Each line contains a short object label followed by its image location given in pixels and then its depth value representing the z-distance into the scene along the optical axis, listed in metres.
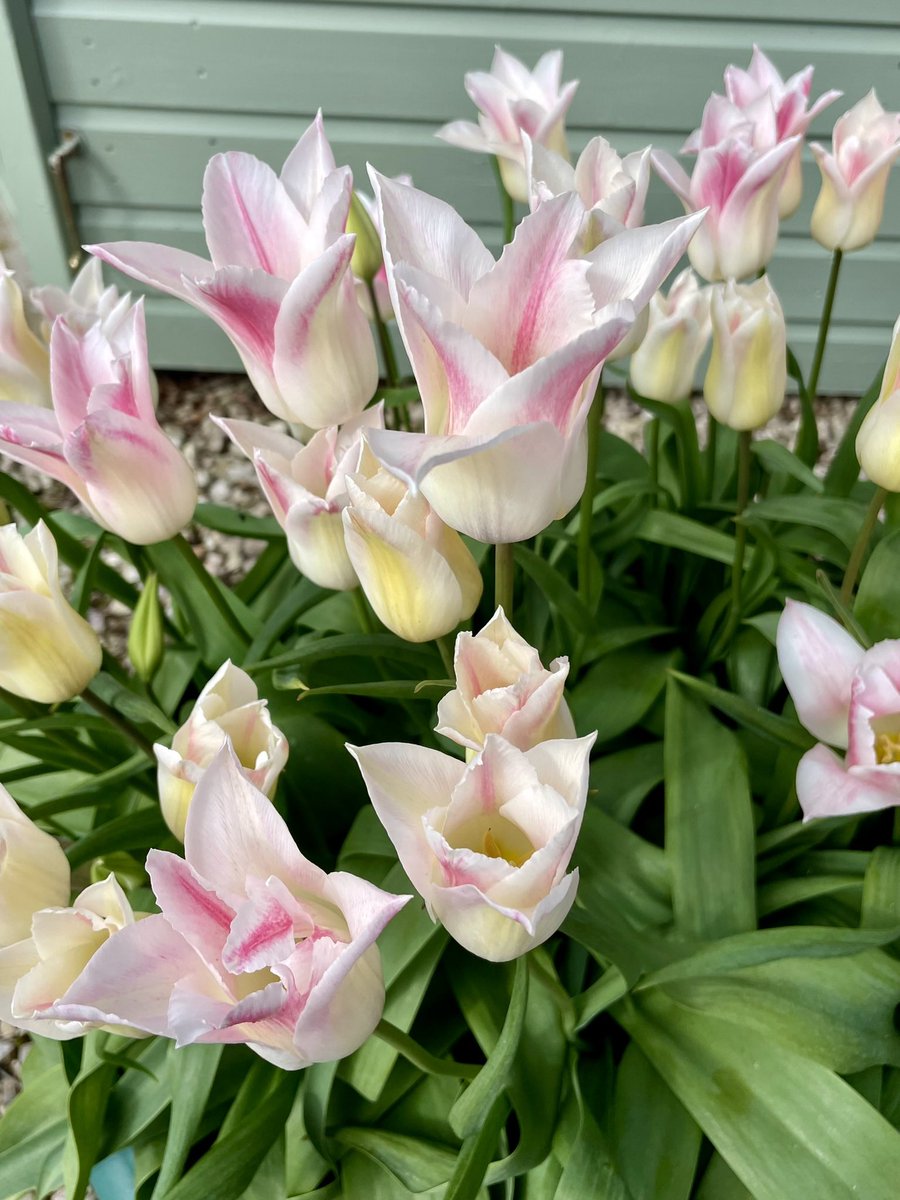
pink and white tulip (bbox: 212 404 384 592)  0.44
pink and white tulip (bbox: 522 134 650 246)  0.44
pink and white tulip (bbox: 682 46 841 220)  0.68
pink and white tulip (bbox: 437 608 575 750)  0.36
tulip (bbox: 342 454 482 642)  0.38
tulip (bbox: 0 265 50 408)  0.58
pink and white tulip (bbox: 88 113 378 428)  0.40
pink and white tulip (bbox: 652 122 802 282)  0.63
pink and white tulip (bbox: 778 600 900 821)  0.44
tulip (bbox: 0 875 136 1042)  0.38
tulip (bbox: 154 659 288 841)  0.42
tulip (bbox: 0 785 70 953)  0.40
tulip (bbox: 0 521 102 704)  0.45
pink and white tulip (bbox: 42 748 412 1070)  0.32
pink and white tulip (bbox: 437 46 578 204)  0.72
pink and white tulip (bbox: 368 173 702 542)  0.32
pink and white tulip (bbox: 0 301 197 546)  0.45
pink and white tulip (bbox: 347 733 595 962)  0.33
